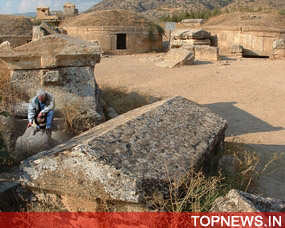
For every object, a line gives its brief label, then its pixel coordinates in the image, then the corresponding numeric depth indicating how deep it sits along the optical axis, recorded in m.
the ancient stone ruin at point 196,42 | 14.88
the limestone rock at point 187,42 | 16.78
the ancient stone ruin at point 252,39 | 17.50
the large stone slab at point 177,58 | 12.65
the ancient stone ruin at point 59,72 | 4.95
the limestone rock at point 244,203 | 2.22
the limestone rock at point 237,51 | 16.91
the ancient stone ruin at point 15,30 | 17.23
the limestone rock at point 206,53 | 14.63
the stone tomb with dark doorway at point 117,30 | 18.25
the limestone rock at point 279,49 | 15.55
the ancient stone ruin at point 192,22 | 22.38
